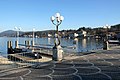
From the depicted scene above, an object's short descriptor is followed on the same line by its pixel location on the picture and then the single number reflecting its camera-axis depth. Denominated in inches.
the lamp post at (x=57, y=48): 302.2
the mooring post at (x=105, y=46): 465.2
